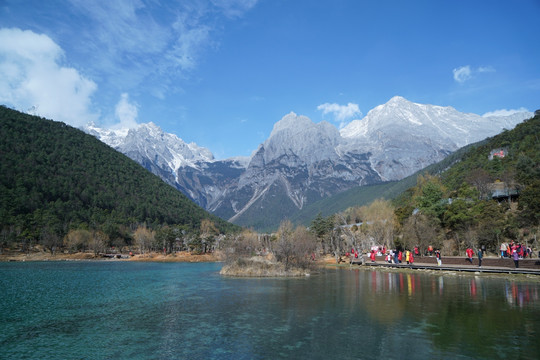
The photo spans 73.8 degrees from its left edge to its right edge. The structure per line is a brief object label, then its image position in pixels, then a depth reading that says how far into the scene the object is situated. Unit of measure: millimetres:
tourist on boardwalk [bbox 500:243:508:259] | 45266
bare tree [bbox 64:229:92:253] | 114312
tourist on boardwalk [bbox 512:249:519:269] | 34969
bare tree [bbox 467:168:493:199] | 80812
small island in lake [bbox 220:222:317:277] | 47719
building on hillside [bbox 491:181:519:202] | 74812
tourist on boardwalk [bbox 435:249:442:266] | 45800
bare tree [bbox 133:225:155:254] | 125188
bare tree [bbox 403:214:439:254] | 60812
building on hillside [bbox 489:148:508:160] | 107962
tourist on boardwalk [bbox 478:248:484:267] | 38994
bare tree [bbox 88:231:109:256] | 115438
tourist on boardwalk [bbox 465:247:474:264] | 43375
